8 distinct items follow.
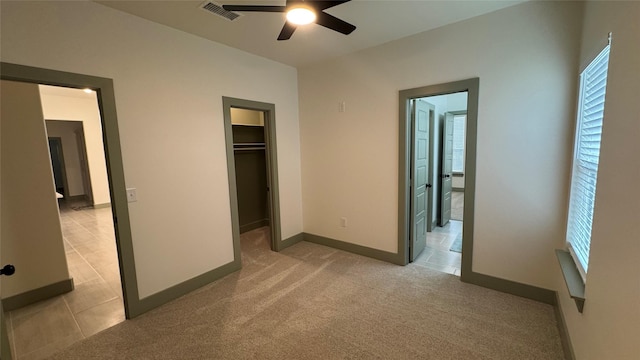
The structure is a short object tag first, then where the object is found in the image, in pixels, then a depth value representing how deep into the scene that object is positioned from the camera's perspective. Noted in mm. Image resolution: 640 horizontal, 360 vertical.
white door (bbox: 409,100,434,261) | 3359
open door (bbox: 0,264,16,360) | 1231
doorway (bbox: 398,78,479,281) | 2740
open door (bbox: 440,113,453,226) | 4859
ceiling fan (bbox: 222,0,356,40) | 1702
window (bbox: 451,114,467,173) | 8033
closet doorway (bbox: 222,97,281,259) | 3785
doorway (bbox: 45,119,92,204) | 7922
